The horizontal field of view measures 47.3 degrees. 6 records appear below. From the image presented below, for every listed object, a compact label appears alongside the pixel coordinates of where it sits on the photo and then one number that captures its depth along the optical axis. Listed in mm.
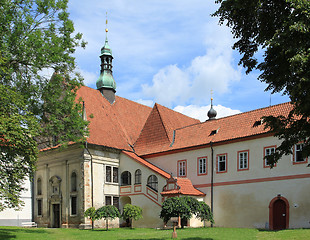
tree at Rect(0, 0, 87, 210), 15656
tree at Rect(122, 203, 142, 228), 24641
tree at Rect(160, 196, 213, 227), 21672
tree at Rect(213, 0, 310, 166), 10500
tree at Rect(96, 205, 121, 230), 23562
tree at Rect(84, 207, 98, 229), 24648
